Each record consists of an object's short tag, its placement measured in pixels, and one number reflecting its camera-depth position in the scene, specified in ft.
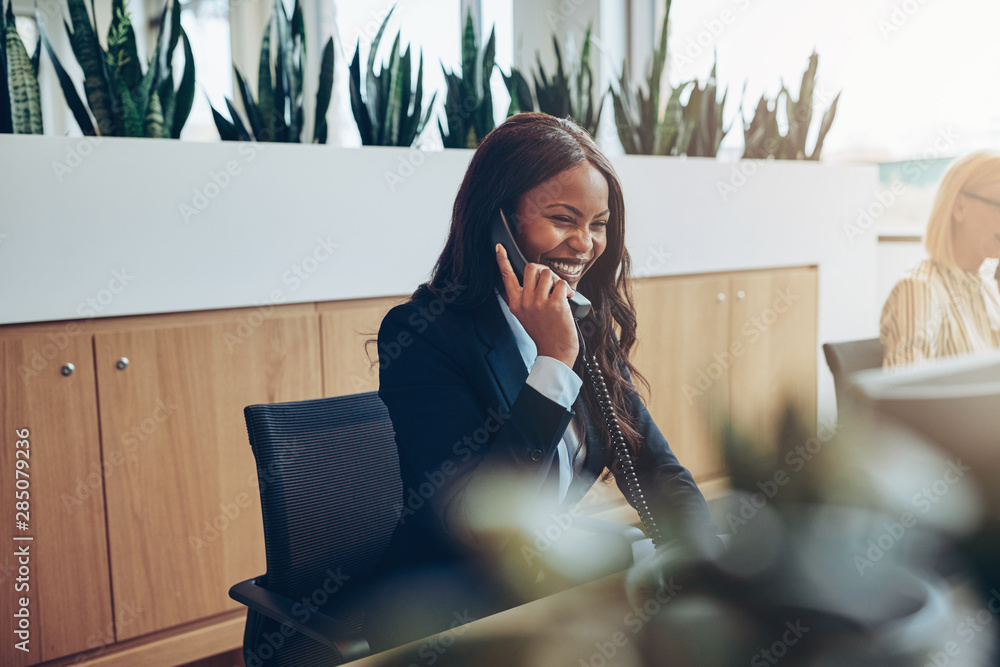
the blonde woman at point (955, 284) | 6.24
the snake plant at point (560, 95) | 8.27
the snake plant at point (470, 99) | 7.90
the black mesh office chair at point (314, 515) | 3.83
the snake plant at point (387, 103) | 7.34
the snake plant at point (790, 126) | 10.06
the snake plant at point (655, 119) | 9.32
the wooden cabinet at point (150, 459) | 5.78
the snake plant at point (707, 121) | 9.48
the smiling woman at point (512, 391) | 3.31
